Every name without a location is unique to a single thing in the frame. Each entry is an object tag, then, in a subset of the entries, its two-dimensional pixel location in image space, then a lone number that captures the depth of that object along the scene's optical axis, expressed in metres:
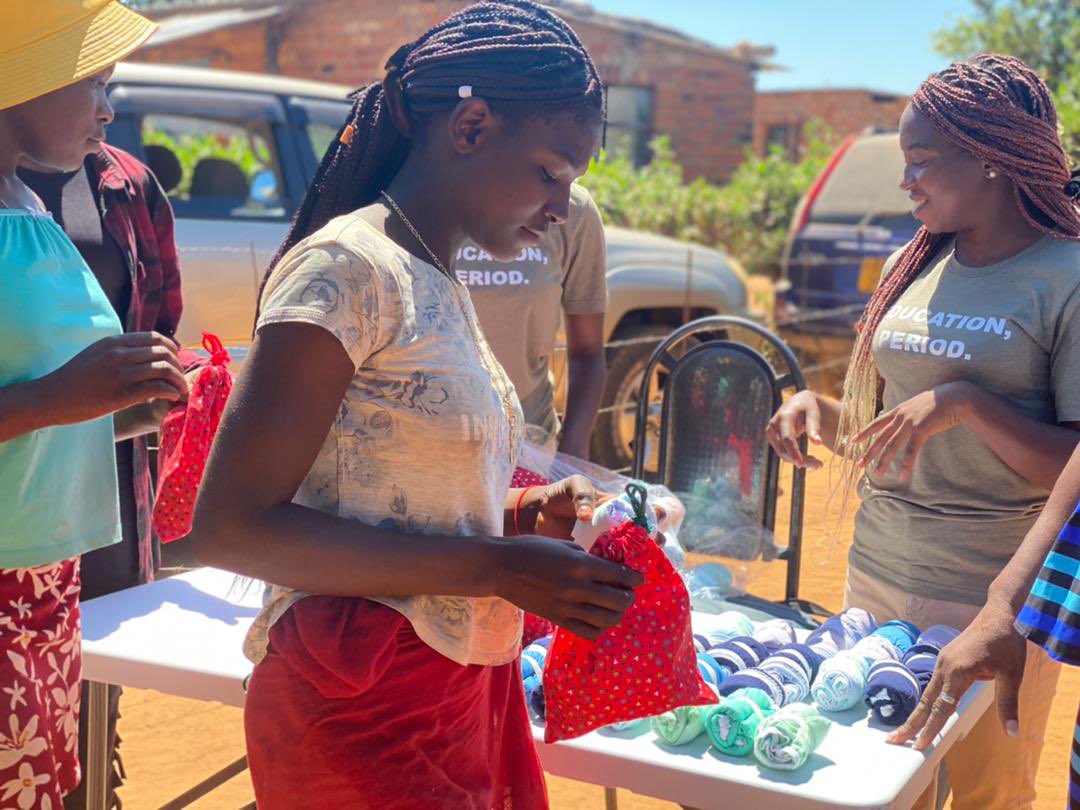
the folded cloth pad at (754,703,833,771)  1.85
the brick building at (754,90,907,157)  24.47
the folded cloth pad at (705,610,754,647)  2.37
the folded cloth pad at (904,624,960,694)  2.07
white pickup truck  5.60
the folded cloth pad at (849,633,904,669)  2.14
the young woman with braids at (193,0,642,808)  1.39
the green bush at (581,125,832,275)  17.75
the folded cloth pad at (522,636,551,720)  2.10
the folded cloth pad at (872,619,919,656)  2.22
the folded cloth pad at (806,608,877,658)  2.30
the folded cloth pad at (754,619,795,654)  2.33
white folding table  1.83
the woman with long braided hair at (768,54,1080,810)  2.38
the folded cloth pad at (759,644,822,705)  2.11
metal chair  3.50
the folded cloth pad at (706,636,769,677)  2.21
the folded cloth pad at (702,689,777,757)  1.92
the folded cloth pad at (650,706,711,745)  1.96
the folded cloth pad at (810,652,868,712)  2.05
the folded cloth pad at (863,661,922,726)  2.00
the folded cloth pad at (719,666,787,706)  2.07
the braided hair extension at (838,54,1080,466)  2.47
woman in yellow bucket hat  1.95
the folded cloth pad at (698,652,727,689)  2.11
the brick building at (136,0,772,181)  17.41
